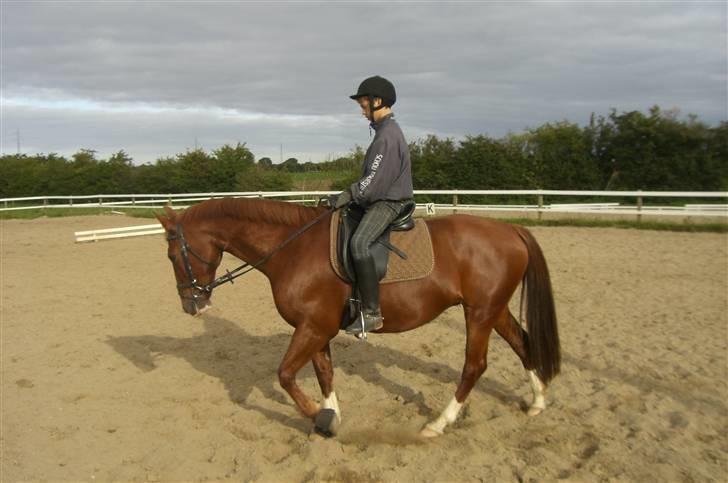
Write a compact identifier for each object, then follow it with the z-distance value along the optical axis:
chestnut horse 4.66
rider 4.48
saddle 4.59
